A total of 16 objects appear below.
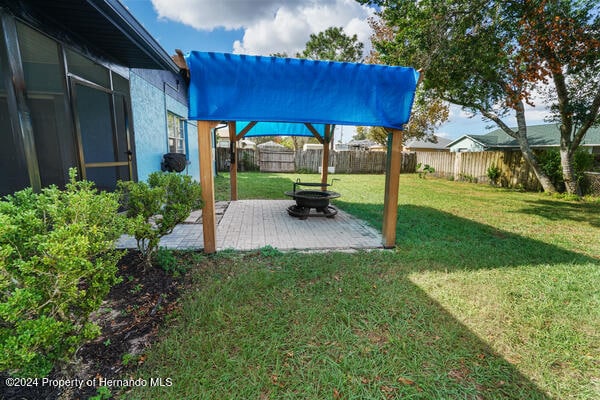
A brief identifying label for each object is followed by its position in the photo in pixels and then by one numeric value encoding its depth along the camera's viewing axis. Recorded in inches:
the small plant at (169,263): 126.1
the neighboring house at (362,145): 1643.8
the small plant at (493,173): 490.9
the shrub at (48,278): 50.2
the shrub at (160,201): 116.7
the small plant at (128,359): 72.0
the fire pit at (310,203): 221.8
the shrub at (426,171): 633.1
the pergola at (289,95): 133.7
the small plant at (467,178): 550.9
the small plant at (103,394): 61.6
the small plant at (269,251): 150.2
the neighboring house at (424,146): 1419.3
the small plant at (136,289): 107.7
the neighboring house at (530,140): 723.4
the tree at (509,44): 243.4
